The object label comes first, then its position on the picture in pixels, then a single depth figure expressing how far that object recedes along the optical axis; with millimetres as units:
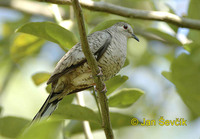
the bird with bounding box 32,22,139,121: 5695
